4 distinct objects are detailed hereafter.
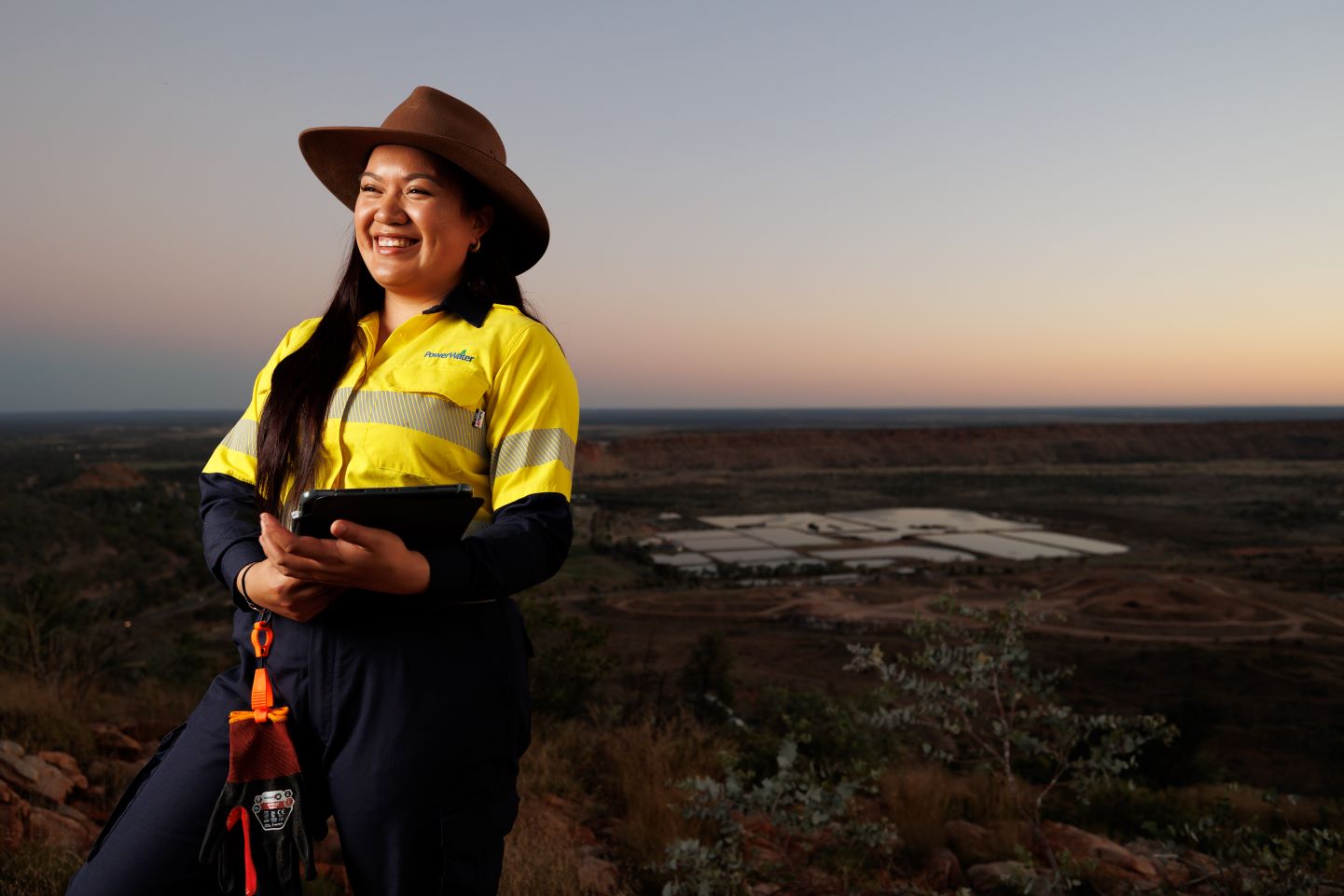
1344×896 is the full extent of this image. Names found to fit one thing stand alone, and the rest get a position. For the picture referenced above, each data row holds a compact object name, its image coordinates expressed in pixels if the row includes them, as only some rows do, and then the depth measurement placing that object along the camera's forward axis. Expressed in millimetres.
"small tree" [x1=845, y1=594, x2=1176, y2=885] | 3705
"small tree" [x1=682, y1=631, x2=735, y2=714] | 13133
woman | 1370
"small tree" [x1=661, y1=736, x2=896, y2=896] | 3309
